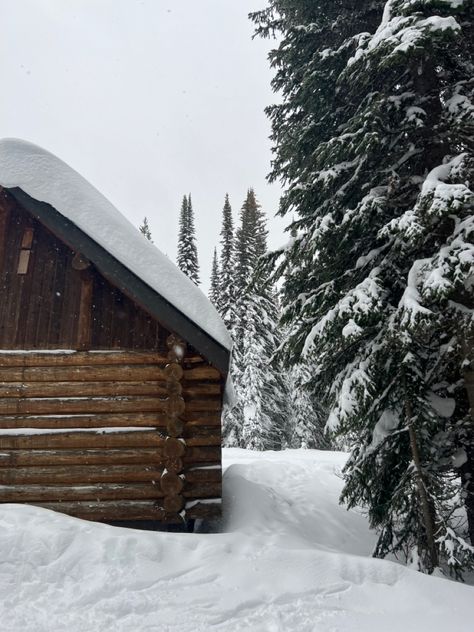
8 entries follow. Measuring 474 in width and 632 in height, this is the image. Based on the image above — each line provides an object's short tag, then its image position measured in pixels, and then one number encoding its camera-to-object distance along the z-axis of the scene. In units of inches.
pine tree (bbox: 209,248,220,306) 1316.9
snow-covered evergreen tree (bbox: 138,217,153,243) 1763.0
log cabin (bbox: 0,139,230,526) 263.4
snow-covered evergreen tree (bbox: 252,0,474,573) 200.8
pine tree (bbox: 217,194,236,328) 1107.9
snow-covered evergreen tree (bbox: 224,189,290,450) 927.7
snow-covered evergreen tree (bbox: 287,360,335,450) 967.6
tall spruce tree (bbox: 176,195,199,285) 1250.0
